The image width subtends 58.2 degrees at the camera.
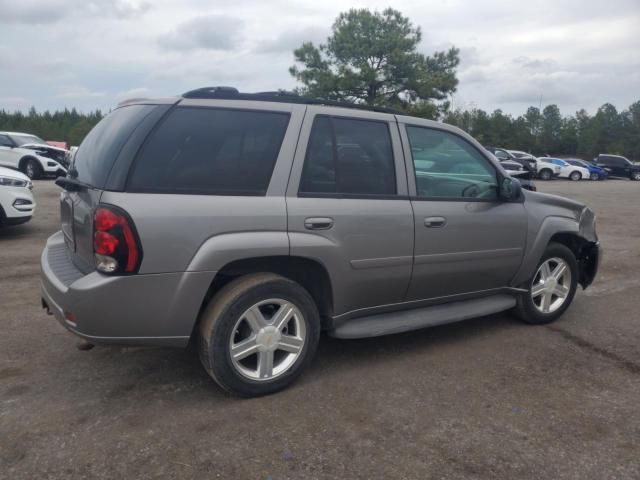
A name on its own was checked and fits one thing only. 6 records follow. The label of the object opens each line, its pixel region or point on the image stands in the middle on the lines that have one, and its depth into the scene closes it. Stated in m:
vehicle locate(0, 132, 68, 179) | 19.41
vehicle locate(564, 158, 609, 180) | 36.81
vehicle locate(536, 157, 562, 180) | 34.81
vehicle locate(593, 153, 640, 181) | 40.41
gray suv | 3.01
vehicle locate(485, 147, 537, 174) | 32.29
